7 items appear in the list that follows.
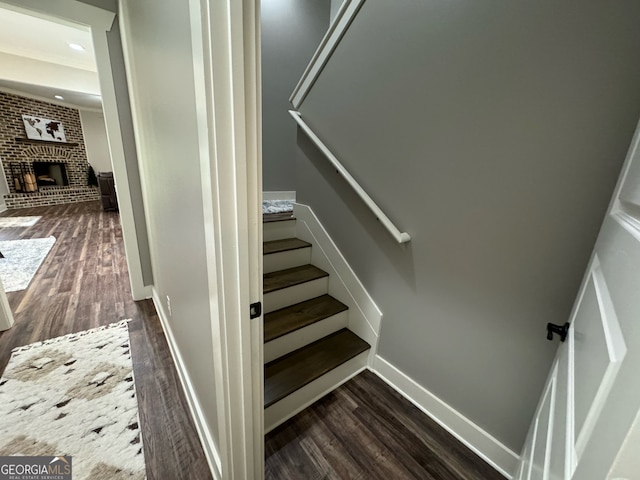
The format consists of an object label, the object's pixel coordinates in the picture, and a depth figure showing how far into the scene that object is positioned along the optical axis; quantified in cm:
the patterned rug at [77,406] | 115
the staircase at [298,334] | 143
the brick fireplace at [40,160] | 576
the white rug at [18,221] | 453
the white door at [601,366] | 33
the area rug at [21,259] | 259
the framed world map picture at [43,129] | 595
